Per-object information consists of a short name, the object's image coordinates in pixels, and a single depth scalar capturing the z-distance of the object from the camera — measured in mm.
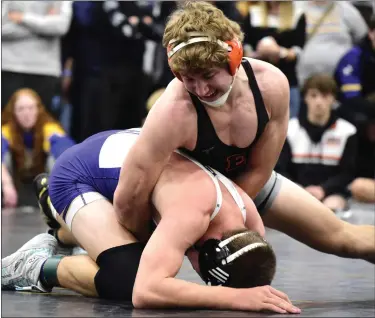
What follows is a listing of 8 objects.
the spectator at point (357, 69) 11253
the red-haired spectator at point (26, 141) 10824
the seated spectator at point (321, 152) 10307
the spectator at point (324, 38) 11317
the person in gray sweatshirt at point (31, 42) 10928
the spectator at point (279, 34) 11033
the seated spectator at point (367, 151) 11422
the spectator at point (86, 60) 11114
